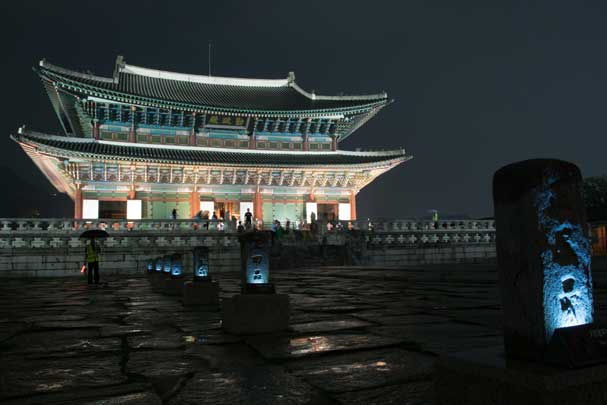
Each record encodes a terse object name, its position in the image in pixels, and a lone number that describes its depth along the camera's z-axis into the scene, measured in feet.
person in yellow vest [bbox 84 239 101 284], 48.54
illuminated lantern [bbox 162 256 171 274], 39.05
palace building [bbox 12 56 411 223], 91.09
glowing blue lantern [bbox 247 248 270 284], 17.44
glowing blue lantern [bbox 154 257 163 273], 43.46
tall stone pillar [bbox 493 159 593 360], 5.69
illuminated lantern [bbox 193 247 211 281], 26.70
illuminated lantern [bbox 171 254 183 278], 35.32
